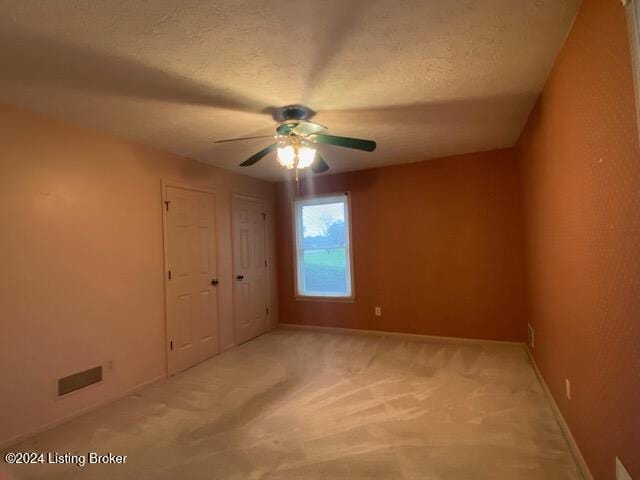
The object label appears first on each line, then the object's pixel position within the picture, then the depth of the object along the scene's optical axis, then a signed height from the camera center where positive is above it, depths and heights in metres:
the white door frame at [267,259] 4.85 -0.17
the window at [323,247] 4.81 -0.01
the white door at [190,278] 3.46 -0.31
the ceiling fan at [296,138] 2.44 +0.85
